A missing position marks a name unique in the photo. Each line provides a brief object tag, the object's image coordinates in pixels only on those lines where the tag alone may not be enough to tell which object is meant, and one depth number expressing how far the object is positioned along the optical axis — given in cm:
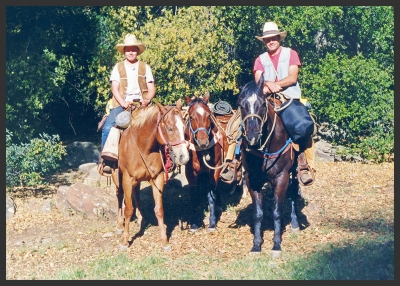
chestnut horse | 801
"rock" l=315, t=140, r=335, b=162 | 1273
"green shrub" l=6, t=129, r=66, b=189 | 827
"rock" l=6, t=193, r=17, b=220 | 775
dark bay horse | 766
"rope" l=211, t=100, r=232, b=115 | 1007
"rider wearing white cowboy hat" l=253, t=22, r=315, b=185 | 837
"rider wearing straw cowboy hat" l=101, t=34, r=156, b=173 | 902
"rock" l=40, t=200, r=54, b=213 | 876
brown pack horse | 931
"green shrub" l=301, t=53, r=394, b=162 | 1130
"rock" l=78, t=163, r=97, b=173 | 1230
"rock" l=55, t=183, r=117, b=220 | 920
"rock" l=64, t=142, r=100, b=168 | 1309
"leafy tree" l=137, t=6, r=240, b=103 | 1209
